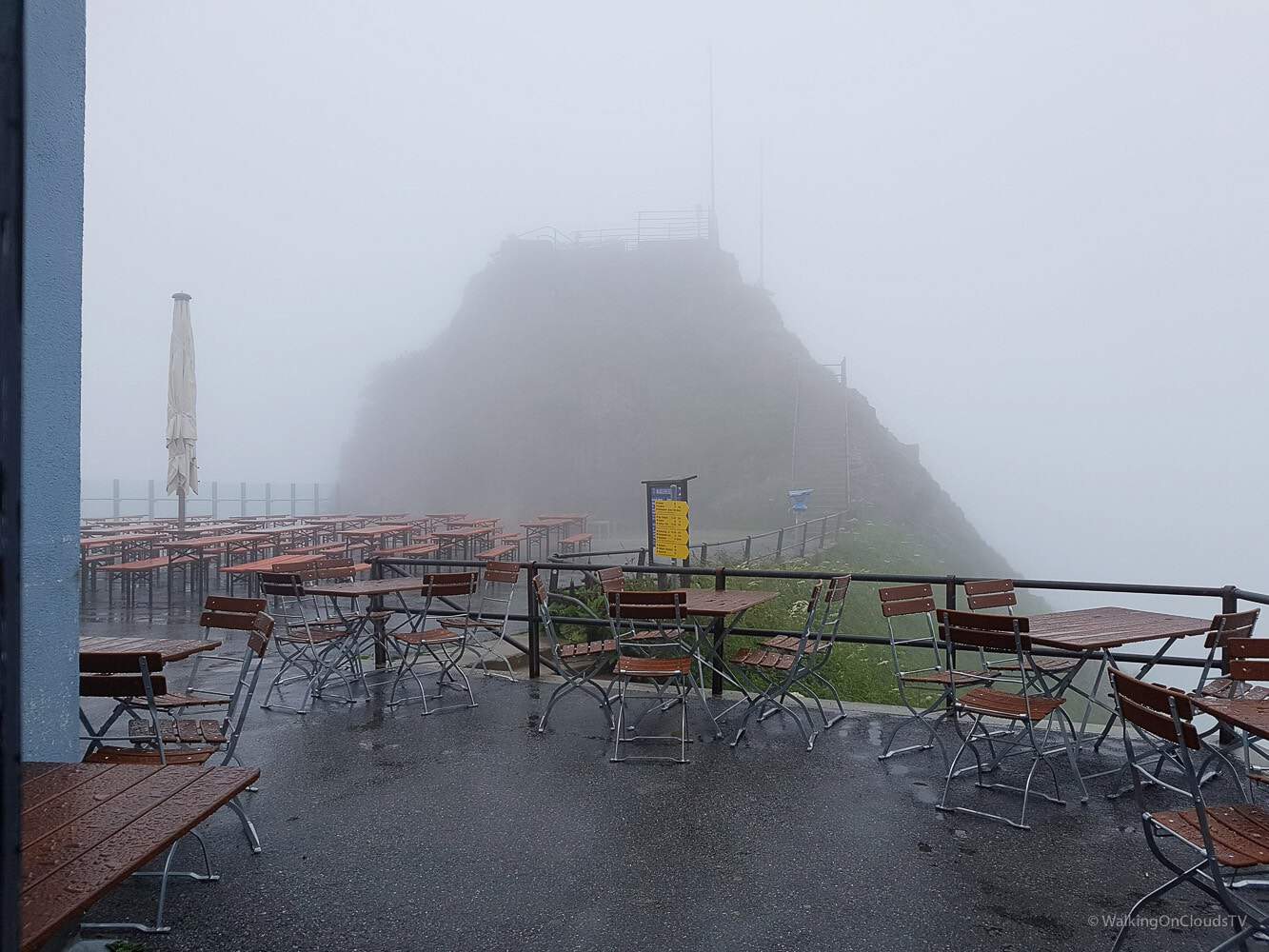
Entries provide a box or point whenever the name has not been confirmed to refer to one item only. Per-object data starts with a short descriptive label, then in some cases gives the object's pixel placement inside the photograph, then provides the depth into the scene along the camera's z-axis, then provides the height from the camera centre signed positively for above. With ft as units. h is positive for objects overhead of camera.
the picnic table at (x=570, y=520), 63.73 -1.90
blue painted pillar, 10.93 +1.59
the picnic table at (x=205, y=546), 36.42 -2.25
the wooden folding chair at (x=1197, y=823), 8.05 -3.65
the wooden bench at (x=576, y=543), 52.37 -3.09
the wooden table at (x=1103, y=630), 14.06 -2.64
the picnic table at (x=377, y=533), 46.42 -2.15
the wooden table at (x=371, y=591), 20.36 -2.39
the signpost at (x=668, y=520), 31.07 -0.95
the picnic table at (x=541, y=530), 54.32 -2.53
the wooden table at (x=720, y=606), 17.26 -2.48
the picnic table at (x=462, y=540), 47.44 -2.60
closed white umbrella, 41.06 +4.90
